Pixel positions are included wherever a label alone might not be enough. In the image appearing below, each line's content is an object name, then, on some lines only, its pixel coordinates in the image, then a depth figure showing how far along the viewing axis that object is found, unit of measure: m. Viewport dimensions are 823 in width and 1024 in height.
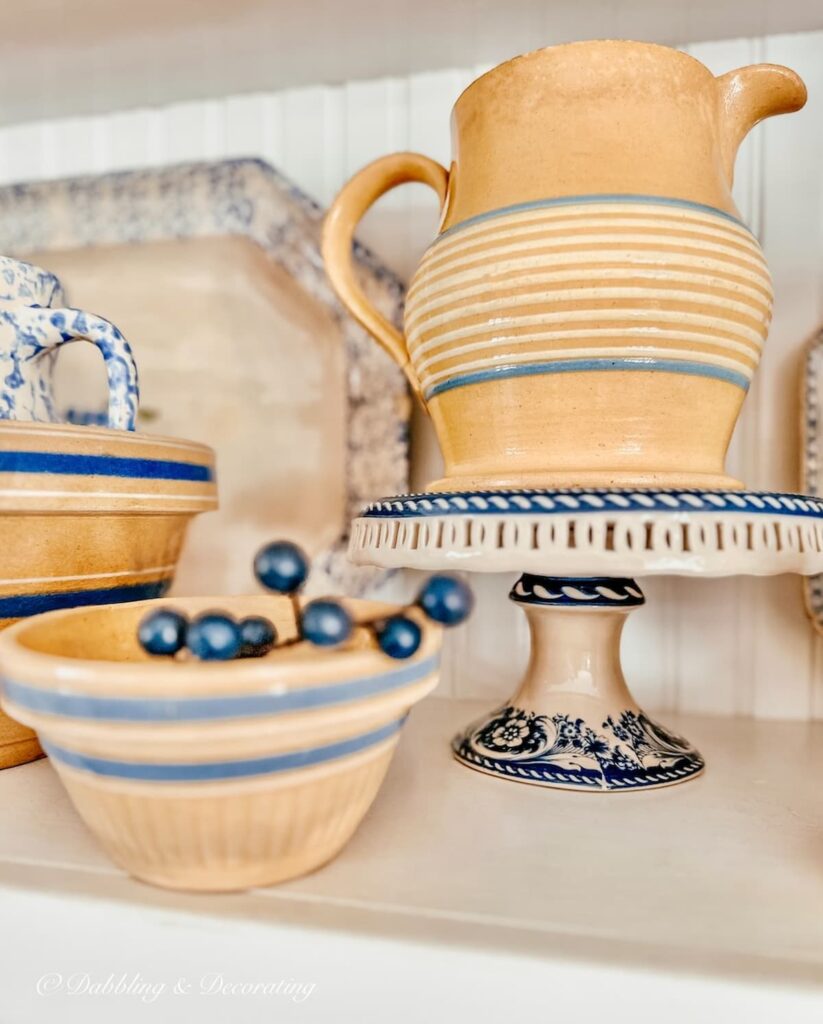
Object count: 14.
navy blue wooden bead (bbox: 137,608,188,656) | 0.24
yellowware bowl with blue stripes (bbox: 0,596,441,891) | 0.21
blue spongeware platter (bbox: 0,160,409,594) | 0.55
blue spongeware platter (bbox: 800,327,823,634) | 0.48
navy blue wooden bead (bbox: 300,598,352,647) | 0.23
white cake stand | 0.28
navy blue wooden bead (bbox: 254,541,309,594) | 0.26
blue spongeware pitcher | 0.40
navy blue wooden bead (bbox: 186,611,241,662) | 0.23
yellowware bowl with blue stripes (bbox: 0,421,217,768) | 0.33
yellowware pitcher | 0.32
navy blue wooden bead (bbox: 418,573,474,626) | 0.24
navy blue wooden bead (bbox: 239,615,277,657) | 0.27
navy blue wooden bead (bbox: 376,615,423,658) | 0.23
